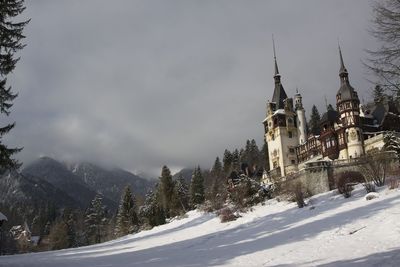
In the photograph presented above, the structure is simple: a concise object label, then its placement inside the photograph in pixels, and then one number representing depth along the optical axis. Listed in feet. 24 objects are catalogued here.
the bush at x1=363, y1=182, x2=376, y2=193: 99.80
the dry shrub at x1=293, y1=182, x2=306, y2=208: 110.22
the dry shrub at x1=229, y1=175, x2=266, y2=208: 158.51
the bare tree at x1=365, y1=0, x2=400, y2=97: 45.80
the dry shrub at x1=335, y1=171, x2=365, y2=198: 106.63
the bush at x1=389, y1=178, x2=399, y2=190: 94.37
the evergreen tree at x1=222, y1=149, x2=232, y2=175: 383.10
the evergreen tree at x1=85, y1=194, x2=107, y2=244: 333.07
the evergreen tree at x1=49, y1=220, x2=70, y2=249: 313.53
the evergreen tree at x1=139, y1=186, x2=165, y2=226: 228.59
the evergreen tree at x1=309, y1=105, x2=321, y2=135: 353.31
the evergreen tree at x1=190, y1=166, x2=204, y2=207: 285.84
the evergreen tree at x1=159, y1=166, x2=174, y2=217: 280.39
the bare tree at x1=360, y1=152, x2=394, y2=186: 115.13
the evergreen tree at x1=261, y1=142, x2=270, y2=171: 335.06
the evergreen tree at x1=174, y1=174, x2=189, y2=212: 278.87
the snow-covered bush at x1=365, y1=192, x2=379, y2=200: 87.55
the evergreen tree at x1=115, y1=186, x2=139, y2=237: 278.83
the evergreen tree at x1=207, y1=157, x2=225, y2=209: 183.65
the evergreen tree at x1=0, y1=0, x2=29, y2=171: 61.72
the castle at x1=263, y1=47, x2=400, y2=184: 217.36
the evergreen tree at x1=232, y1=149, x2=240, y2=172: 372.68
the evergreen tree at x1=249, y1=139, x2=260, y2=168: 389.23
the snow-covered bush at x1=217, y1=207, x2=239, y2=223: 127.75
